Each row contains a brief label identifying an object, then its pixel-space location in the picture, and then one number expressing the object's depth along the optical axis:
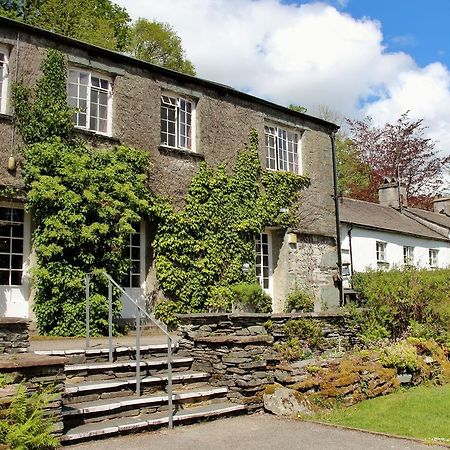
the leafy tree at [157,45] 34.38
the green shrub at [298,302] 15.72
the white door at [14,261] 11.15
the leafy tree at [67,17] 28.67
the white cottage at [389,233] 21.53
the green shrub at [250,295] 13.43
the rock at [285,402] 8.31
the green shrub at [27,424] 5.50
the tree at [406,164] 37.28
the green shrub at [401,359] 10.26
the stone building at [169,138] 11.41
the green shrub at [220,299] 13.70
